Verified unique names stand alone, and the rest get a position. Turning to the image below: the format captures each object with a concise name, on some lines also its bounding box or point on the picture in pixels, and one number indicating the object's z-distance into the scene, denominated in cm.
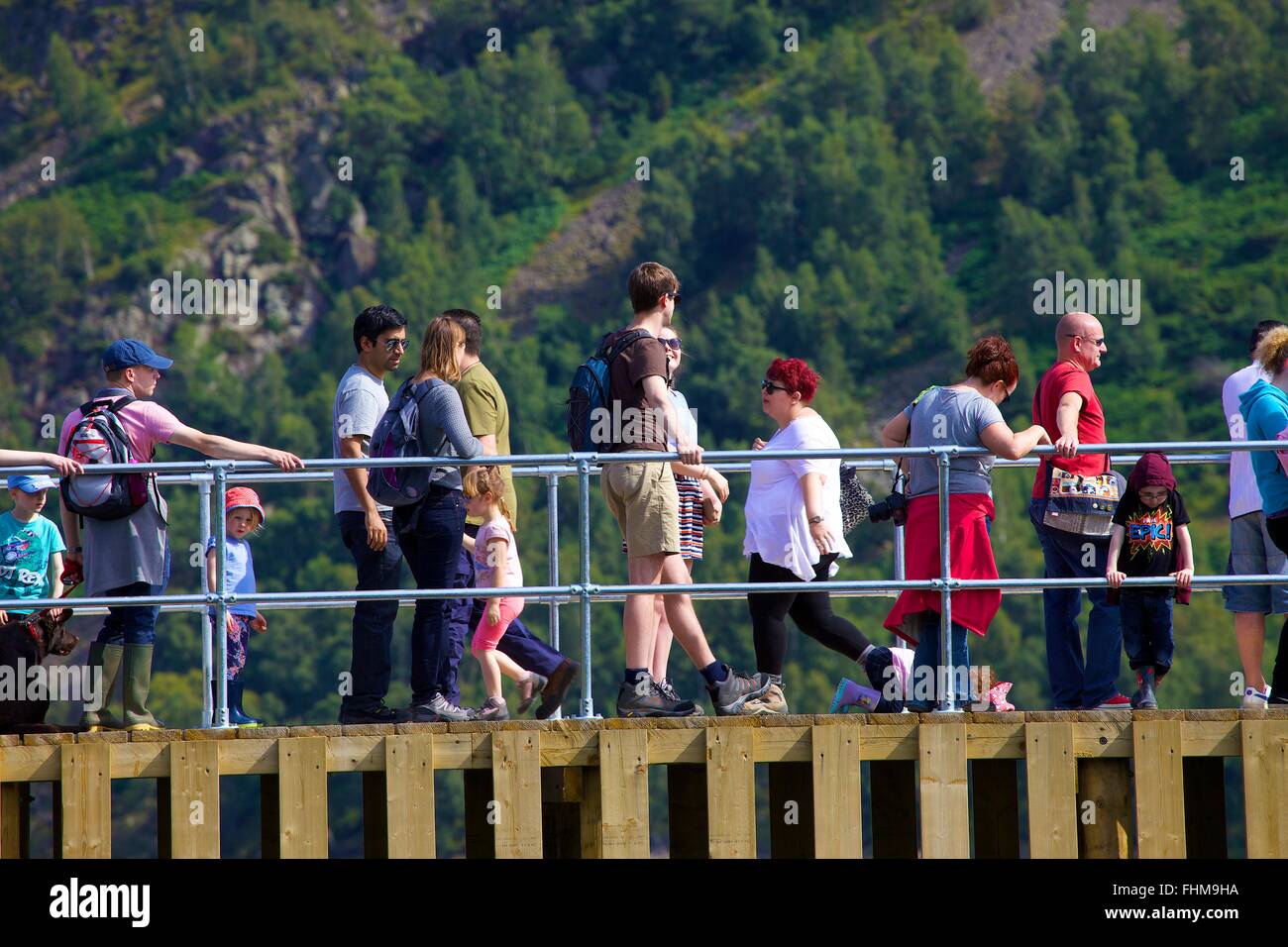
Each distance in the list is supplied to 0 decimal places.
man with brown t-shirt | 1016
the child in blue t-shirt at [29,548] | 1090
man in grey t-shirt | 1048
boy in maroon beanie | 1050
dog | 1029
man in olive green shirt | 1077
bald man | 1053
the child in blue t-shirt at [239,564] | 1162
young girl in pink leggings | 1113
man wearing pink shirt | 1010
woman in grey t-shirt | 1030
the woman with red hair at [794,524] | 1066
